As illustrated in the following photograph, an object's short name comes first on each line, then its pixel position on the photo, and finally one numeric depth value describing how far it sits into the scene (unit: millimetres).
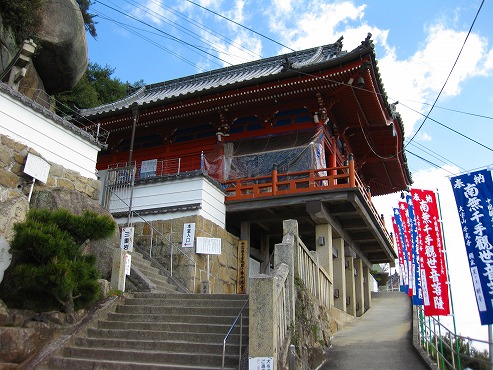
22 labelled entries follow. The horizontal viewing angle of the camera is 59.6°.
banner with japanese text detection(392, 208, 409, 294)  19438
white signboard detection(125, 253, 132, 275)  8992
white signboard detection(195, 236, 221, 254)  11820
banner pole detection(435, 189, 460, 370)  9547
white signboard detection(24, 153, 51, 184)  9055
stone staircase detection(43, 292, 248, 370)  6480
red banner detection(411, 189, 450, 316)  9898
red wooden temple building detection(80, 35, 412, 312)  12898
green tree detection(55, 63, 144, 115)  26406
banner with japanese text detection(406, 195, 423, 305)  11078
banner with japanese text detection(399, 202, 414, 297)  13435
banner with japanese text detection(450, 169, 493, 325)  6889
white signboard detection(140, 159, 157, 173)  16359
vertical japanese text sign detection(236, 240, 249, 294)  13531
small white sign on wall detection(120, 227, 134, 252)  10828
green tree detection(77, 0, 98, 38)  26000
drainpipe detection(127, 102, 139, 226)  12768
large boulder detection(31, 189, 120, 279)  8930
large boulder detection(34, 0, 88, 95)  15852
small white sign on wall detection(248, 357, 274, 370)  5738
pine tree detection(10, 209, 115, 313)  6637
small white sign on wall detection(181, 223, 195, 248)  12000
